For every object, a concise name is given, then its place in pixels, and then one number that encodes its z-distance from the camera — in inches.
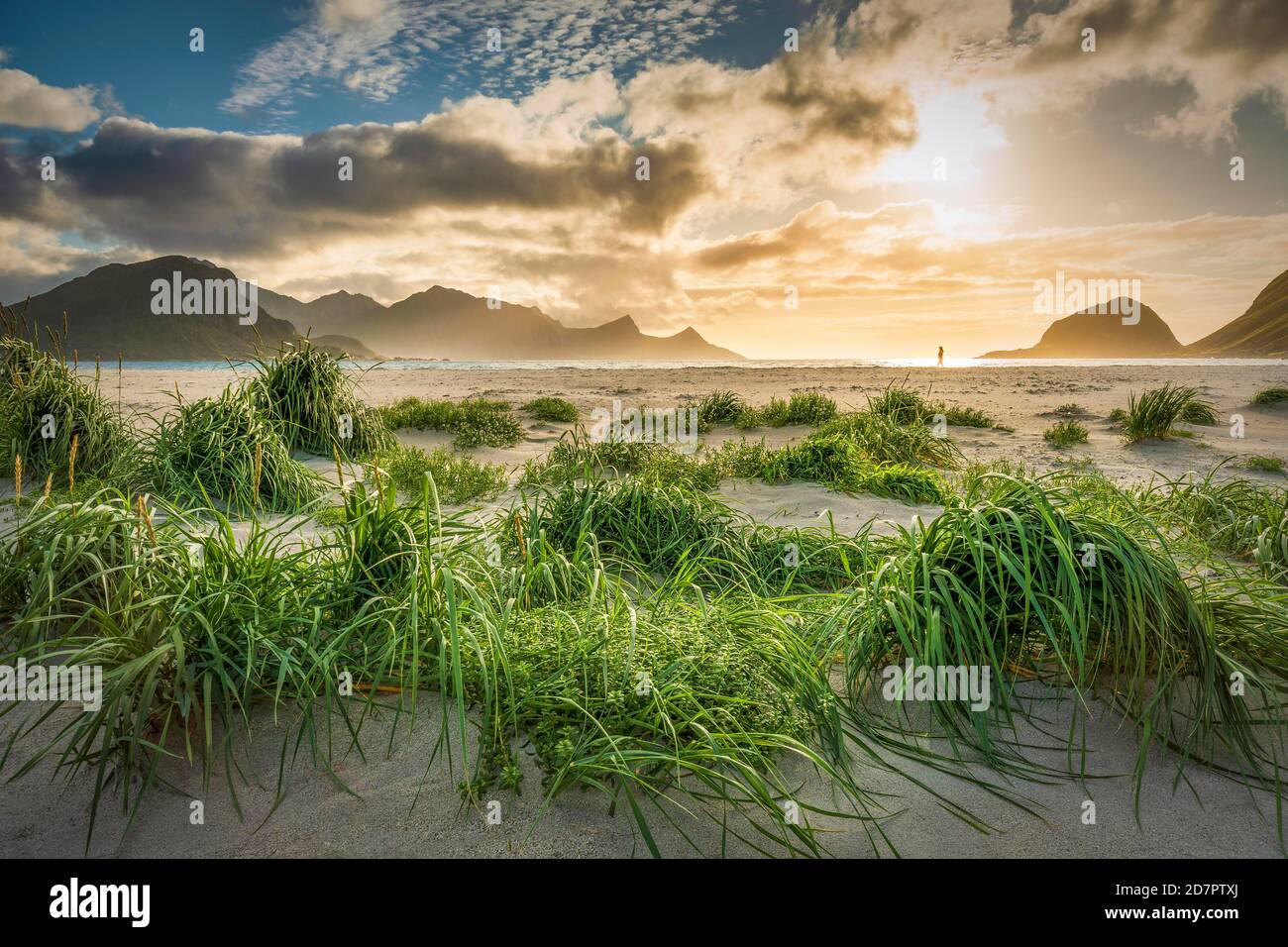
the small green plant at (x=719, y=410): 437.7
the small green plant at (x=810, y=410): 410.6
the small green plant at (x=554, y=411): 463.8
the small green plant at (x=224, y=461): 217.5
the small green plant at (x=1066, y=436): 381.1
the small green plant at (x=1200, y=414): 424.2
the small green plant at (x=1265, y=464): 307.8
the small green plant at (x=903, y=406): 396.5
